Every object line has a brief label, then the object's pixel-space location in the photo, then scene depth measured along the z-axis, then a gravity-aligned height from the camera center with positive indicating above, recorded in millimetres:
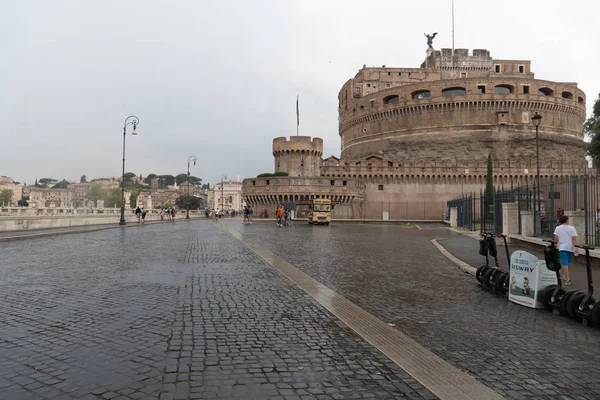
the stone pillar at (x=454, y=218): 32094 -475
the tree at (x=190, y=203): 121025 +2172
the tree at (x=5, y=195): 111412 +3490
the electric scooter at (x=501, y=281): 7309 -1200
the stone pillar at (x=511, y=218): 15828 -217
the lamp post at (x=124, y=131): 29748 +5603
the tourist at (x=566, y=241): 7491 -507
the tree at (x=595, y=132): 37284 +7464
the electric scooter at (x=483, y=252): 7982 -764
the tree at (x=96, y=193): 111312 +4126
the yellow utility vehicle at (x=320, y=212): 36312 -107
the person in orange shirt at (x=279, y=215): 32691 -352
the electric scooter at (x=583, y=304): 5512 -1230
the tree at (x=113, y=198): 110475 +2924
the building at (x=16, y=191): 137825 +6346
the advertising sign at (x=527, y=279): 6488 -1039
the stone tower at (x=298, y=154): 55688 +7443
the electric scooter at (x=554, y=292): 6036 -1159
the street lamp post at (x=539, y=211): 14418 +33
